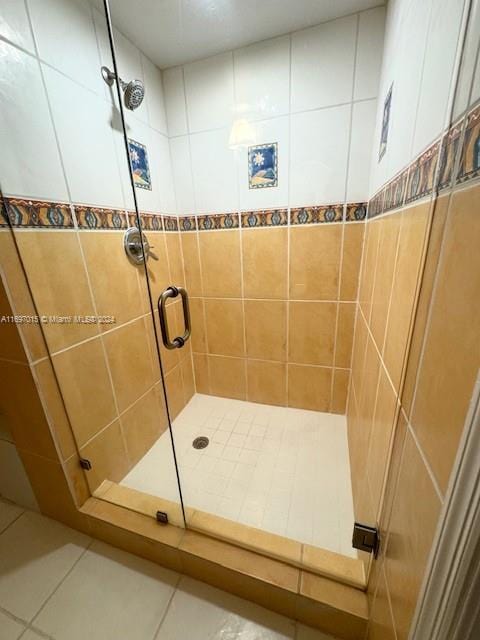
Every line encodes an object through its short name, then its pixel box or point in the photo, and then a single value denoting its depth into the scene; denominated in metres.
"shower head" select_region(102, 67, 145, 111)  0.95
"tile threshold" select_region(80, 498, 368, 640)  0.71
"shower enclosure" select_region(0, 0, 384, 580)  0.83
